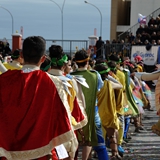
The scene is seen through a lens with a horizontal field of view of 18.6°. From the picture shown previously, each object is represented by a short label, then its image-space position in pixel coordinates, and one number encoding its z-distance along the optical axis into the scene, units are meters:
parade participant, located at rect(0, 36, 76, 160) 4.29
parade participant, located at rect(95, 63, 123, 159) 7.35
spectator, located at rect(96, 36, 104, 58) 27.99
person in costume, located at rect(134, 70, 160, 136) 6.05
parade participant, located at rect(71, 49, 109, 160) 6.58
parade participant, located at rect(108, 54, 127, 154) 8.14
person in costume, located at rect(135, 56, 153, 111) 12.84
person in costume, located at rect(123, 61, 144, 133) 9.40
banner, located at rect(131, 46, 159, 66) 23.41
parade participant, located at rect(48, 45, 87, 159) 5.20
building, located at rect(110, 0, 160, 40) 38.91
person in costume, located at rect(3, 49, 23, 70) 8.50
